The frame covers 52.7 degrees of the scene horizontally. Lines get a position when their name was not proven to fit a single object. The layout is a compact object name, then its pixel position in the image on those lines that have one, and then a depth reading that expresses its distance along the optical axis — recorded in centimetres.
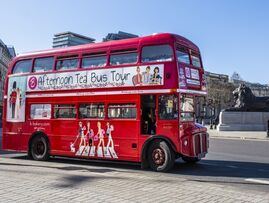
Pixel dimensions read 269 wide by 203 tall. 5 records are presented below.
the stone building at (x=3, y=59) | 7329
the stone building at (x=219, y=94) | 6338
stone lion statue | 2535
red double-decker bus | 802
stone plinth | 2520
